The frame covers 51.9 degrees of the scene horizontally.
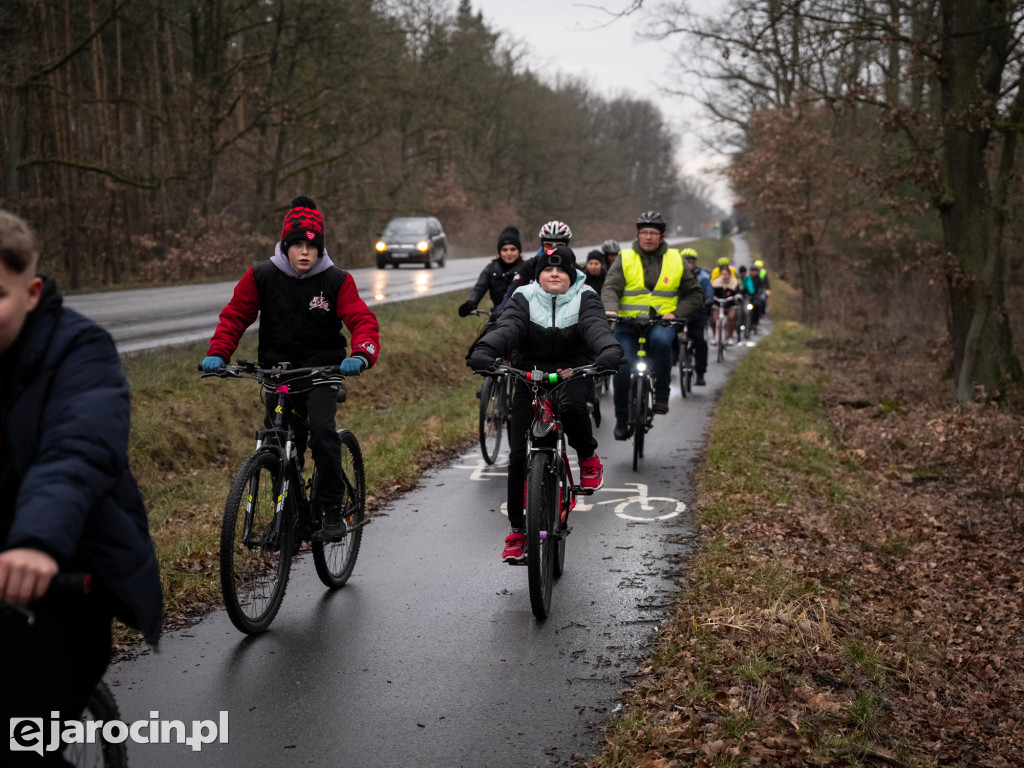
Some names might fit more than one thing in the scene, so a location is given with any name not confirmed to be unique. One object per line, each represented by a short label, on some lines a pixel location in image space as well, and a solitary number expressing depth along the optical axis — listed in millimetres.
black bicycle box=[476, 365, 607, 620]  5516
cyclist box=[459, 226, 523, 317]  11328
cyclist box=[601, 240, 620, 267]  14523
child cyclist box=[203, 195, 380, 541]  5746
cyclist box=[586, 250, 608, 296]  13738
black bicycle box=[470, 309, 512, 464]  10242
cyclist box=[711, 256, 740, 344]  21047
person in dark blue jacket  2350
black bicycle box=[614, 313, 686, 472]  10194
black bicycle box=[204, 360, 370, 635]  5086
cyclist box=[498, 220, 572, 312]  9633
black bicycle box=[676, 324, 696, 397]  15648
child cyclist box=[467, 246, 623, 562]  6102
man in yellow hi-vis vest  10648
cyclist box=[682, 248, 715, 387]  15258
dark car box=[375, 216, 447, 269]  35125
